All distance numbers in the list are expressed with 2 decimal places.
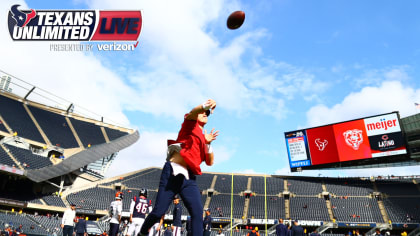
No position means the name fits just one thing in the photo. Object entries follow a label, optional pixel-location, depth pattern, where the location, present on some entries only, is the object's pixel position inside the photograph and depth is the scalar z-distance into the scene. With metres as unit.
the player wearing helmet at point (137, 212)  7.79
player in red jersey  4.22
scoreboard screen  33.59
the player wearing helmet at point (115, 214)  8.19
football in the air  9.27
